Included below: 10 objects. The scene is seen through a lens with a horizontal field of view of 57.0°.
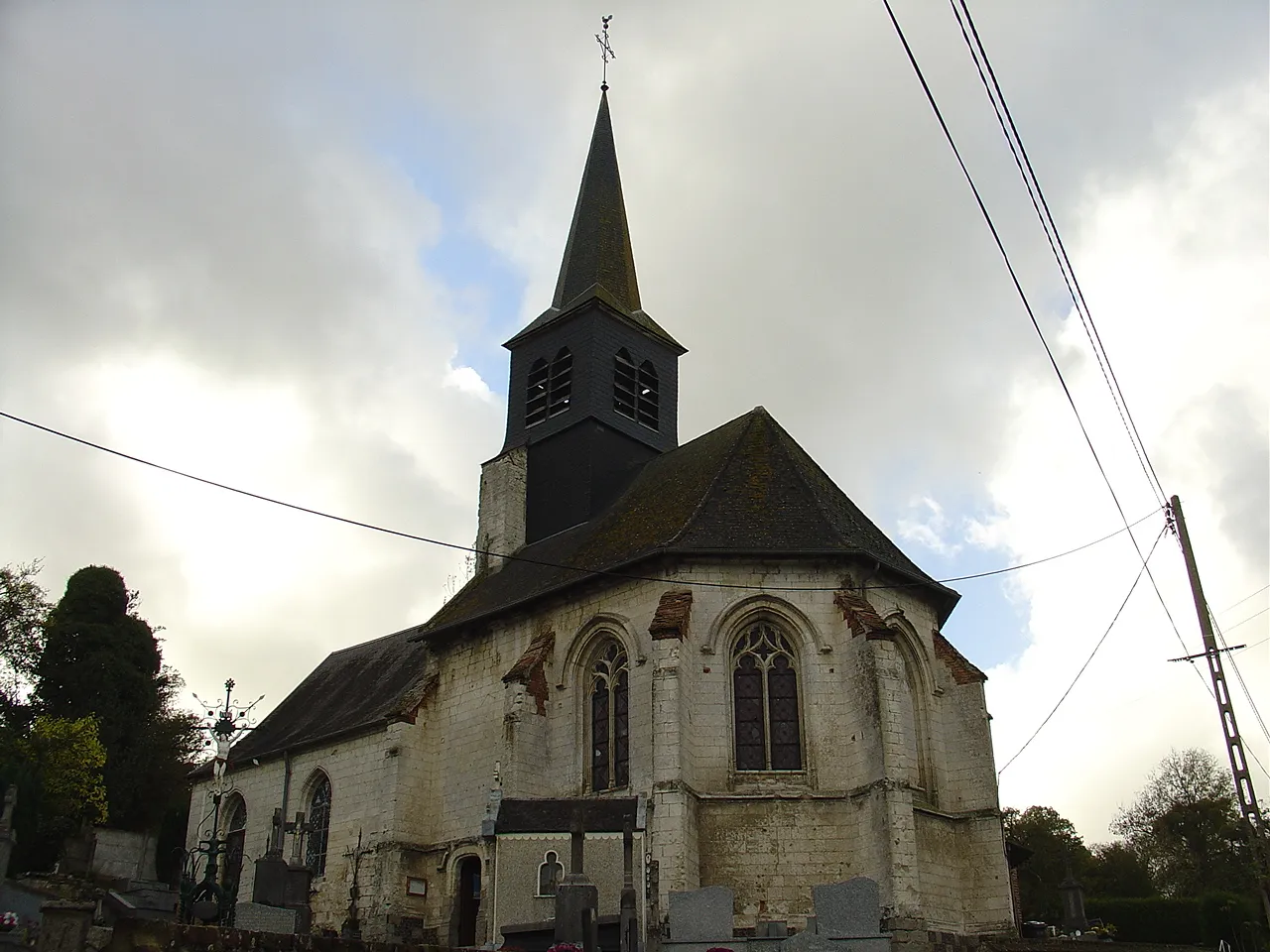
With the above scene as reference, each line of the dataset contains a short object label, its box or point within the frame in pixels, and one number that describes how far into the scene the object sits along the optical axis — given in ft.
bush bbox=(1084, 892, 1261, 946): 95.91
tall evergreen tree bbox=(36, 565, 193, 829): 105.40
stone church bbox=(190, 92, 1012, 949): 57.11
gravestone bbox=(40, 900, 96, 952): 26.35
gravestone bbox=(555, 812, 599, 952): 44.14
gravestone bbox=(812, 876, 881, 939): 43.60
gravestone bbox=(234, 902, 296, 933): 49.57
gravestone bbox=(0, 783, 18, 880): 64.08
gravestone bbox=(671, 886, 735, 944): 43.62
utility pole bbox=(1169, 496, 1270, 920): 52.60
